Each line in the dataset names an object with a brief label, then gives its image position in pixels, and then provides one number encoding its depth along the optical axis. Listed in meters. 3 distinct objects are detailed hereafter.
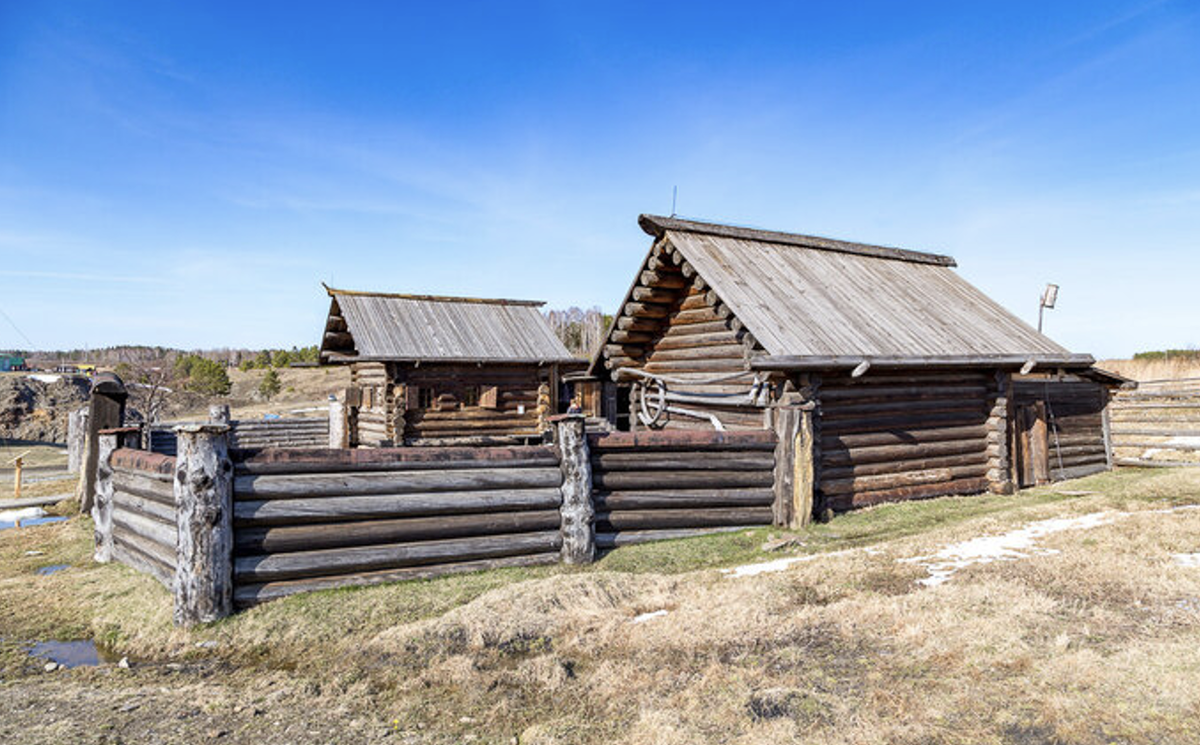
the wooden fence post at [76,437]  18.16
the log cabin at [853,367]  11.11
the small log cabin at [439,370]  21.55
